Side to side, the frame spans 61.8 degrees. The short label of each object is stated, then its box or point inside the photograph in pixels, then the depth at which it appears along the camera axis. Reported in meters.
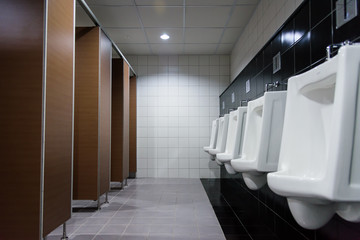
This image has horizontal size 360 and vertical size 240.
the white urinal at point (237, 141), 2.21
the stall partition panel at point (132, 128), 5.54
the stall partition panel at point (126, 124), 4.49
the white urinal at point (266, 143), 1.63
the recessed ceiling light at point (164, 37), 4.75
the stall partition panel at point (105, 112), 3.29
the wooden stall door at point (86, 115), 3.12
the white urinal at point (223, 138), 3.10
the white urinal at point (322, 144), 0.84
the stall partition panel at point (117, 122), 4.31
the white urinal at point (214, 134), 4.20
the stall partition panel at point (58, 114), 1.87
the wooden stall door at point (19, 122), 1.71
